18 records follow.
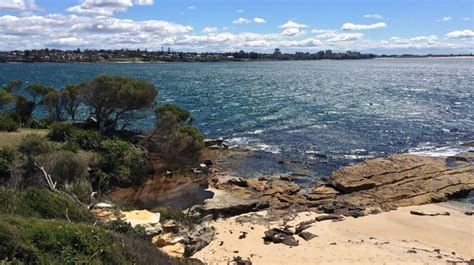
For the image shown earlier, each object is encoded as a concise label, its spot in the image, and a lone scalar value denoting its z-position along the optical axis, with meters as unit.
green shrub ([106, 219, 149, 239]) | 17.22
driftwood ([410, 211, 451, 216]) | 28.84
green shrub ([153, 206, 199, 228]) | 24.08
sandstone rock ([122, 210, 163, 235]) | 20.78
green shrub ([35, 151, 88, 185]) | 25.27
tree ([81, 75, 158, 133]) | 36.84
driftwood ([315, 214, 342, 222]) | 27.09
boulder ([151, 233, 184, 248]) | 20.36
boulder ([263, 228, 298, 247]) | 23.06
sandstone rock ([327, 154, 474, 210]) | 31.62
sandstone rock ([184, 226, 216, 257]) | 21.00
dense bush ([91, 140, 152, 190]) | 30.08
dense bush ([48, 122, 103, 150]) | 32.91
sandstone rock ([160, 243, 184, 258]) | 20.00
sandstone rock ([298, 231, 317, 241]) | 23.78
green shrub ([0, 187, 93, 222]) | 14.32
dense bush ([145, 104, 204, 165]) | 35.91
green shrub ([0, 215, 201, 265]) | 10.31
